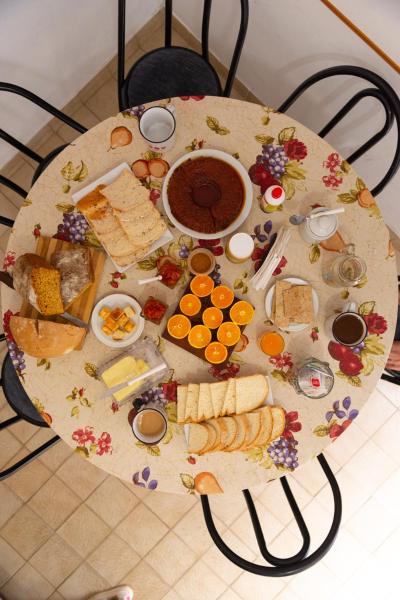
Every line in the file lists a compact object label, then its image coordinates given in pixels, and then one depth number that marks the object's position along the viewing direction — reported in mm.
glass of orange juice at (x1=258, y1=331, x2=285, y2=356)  1756
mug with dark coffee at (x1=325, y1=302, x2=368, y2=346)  1690
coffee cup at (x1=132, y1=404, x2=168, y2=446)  1685
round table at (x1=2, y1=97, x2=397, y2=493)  1746
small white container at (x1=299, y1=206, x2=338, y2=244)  1718
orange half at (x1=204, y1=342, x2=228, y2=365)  1744
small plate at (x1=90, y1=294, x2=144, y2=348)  1748
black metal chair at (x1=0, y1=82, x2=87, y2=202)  1860
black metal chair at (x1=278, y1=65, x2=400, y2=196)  1792
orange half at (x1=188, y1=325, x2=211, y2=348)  1748
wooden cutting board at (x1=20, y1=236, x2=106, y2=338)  1760
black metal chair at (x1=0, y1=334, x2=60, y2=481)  2127
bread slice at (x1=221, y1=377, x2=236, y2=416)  1707
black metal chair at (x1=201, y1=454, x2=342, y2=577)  1774
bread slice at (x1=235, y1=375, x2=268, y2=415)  1714
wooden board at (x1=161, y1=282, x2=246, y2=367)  1752
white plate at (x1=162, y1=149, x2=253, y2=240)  1737
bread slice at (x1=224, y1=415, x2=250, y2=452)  1689
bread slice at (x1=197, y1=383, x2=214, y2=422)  1703
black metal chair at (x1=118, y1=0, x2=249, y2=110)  2184
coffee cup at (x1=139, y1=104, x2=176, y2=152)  1719
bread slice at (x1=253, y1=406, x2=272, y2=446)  1710
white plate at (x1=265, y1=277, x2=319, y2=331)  1762
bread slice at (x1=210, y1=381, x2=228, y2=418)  1710
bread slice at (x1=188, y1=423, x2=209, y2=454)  1692
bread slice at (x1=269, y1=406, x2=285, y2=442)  1722
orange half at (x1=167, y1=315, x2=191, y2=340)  1741
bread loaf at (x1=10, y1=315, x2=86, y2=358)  1658
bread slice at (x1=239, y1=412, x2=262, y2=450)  1694
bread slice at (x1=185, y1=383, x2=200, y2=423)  1709
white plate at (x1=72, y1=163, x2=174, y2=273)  1757
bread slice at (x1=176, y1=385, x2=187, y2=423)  1718
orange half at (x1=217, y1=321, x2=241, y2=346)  1740
